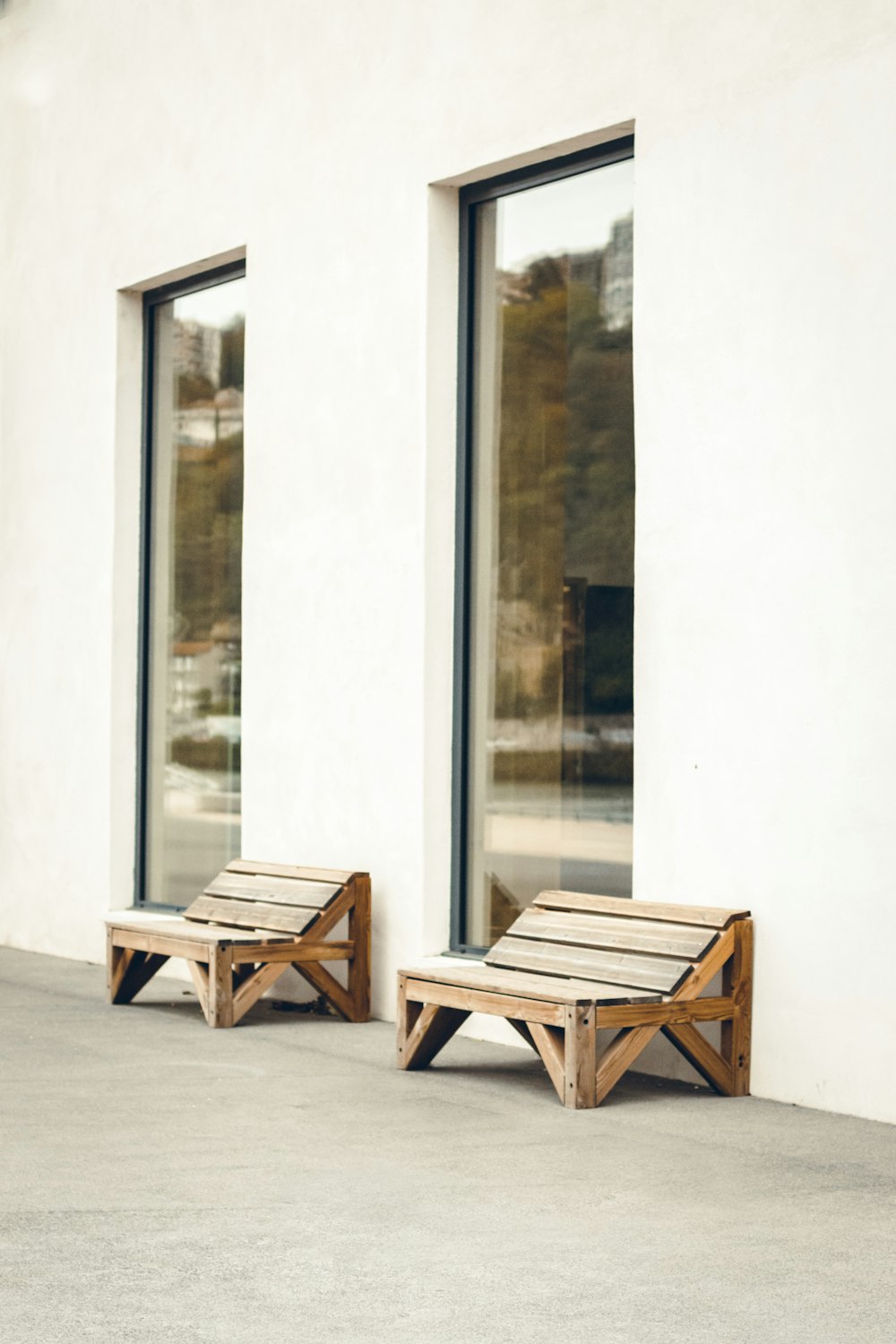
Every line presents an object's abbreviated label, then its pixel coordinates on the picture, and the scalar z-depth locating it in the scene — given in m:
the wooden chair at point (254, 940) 12.41
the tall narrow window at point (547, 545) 11.96
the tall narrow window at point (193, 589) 15.78
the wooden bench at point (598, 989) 9.69
